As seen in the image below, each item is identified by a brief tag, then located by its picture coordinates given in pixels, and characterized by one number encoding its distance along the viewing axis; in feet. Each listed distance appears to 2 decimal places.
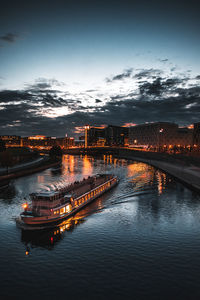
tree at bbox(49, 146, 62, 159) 429.79
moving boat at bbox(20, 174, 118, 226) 88.63
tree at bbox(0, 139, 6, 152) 320.66
